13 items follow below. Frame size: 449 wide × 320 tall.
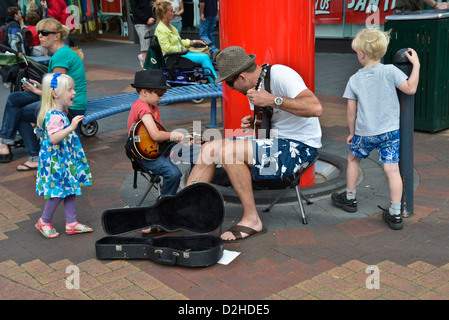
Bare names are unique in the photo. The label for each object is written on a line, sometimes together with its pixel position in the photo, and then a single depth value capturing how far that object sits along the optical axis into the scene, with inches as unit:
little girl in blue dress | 165.8
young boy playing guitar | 166.7
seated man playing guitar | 156.3
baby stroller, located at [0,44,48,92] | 252.1
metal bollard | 160.6
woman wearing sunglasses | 225.9
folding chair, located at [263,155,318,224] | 165.2
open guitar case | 145.4
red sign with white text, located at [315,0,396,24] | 452.4
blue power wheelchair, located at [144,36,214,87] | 329.7
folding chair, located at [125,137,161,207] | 168.0
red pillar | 181.8
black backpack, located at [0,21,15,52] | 398.6
